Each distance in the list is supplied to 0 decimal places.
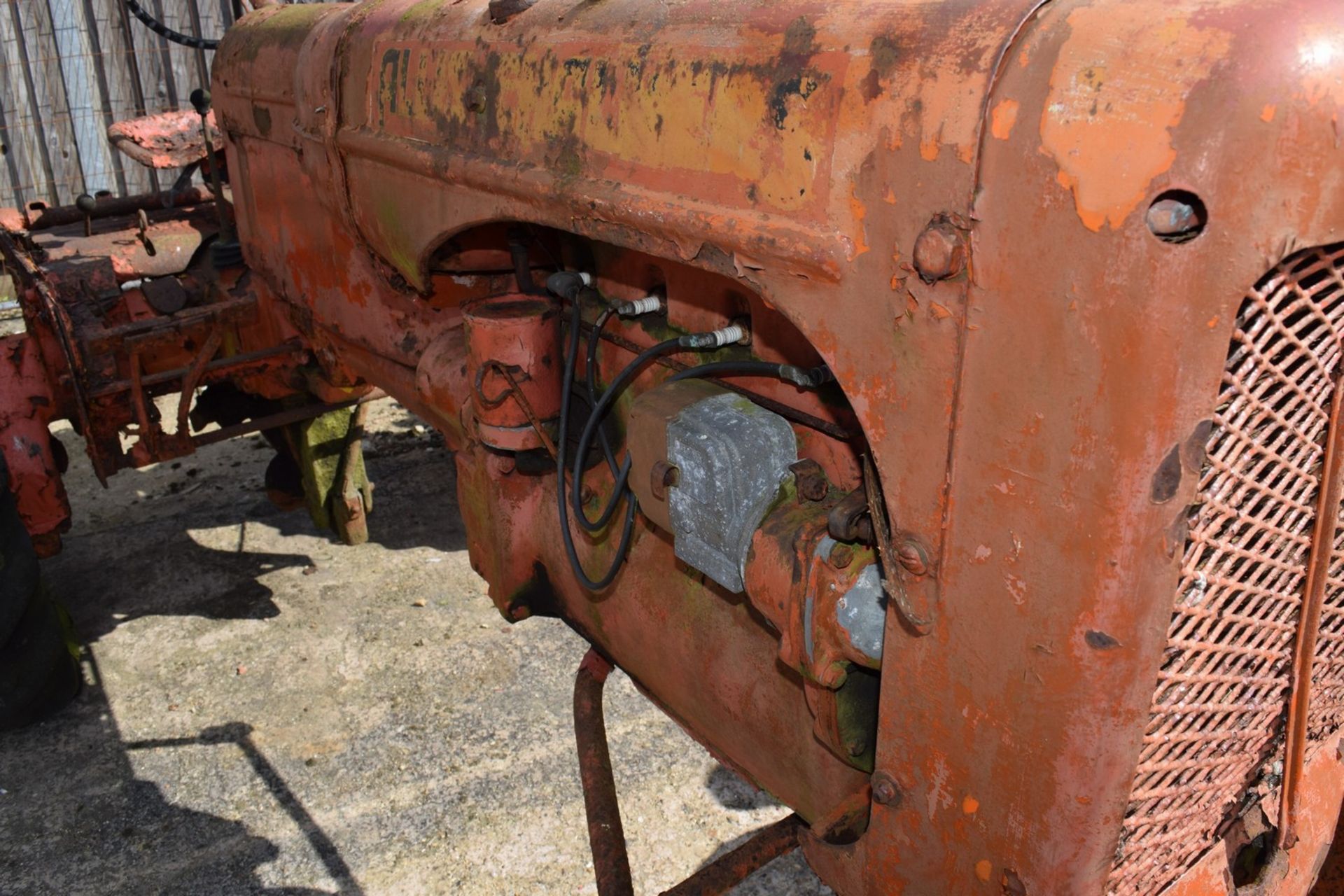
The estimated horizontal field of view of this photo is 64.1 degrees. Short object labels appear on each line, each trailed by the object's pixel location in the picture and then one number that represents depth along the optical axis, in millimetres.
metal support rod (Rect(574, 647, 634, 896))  1538
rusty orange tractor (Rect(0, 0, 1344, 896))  834
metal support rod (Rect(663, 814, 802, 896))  1421
